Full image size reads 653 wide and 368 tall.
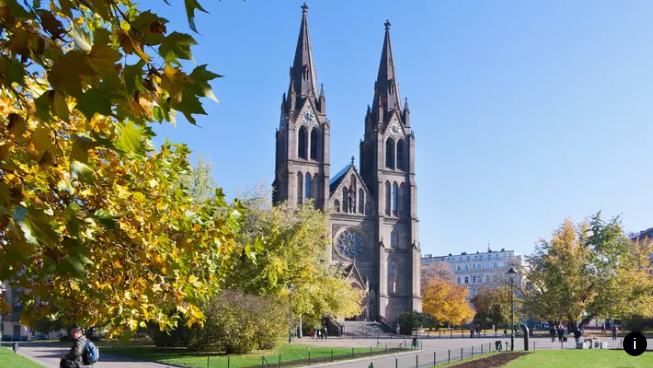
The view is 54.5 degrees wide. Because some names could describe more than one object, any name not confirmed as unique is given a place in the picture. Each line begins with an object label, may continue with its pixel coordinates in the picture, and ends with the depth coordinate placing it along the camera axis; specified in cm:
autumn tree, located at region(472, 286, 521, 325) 7300
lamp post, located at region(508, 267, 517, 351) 3433
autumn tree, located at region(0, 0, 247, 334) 288
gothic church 6775
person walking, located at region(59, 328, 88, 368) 1241
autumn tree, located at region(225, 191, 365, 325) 3416
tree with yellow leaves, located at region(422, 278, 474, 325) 7794
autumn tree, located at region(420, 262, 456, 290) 10486
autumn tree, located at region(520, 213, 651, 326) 4438
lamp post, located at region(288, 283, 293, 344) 3272
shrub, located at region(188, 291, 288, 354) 2814
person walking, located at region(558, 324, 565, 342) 4247
